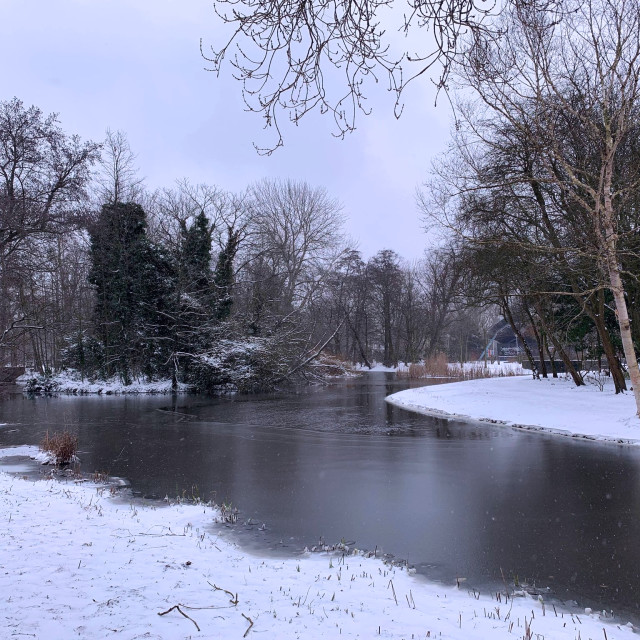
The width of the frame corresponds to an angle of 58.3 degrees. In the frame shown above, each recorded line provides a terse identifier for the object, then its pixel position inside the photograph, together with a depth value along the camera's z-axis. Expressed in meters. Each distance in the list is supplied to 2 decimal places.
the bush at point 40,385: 32.59
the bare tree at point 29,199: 17.28
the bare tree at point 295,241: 43.72
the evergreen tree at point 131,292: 34.28
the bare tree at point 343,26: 3.93
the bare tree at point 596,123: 11.79
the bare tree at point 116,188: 36.62
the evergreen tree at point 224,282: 34.88
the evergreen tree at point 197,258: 34.67
